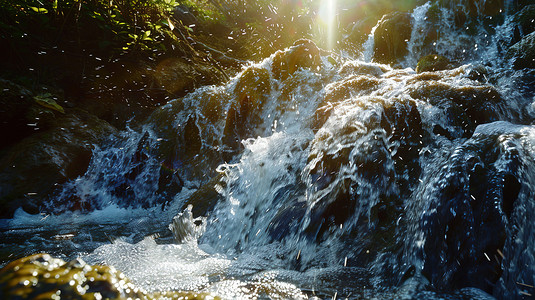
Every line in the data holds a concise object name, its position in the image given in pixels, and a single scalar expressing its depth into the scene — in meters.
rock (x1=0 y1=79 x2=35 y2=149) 5.12
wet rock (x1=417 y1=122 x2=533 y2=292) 2.01
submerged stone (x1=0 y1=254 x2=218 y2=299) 1.02
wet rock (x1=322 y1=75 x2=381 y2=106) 5.16
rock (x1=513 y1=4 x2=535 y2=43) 7.58
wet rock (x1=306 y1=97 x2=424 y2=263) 2.89
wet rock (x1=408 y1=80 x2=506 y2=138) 3.67
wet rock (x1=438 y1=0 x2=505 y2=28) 8.91
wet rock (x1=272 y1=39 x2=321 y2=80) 6.61
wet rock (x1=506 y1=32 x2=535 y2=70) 5.10
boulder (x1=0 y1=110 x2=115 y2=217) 4.75
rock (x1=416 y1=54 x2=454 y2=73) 7.10
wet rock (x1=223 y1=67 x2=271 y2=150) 6.13
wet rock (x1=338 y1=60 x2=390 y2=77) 6.56
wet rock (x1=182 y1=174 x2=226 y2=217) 4.34
